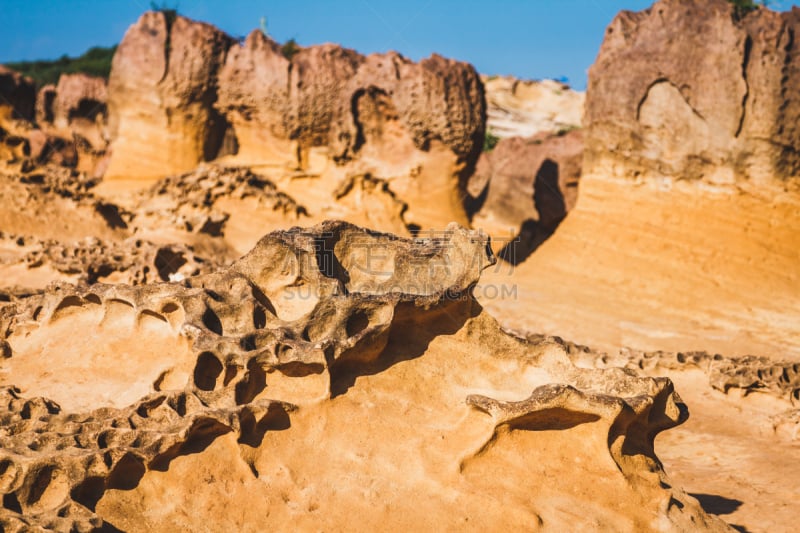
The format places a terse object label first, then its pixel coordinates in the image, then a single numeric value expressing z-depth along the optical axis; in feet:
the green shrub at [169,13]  44.87
